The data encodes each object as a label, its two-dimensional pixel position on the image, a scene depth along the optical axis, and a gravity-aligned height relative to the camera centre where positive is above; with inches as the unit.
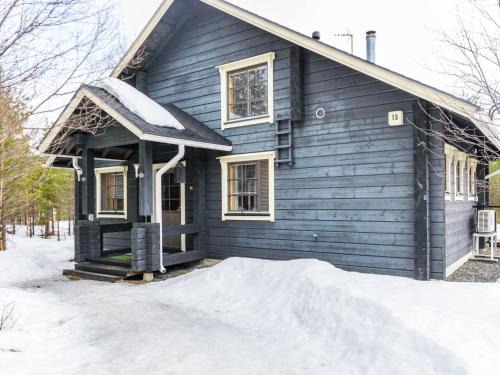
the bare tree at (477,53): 175.2 +66.2
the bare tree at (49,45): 170.2 +74.1
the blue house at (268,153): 242.2 +30.7
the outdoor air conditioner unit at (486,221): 350.5 -30.2
